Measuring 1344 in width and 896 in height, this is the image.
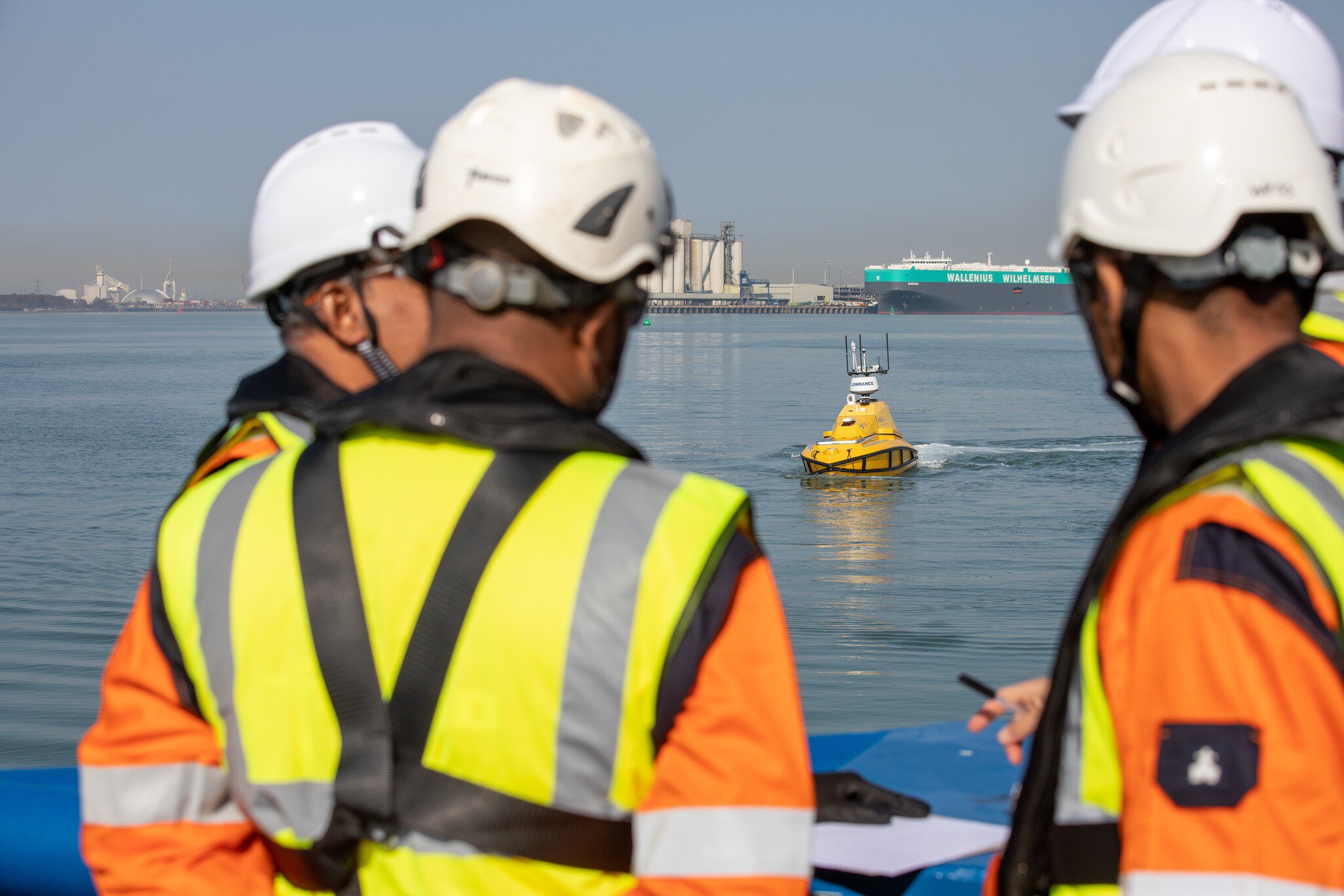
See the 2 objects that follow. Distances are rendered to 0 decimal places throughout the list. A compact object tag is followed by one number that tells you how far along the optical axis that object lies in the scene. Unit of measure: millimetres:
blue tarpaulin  3281
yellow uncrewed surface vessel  29234
